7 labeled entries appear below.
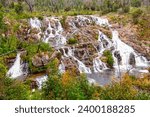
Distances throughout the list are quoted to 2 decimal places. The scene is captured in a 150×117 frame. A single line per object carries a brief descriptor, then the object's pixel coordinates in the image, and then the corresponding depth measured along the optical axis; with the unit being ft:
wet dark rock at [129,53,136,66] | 179.24
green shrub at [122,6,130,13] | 233.33
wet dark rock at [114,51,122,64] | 178.94
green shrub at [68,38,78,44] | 179.42
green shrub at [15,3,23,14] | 211.20
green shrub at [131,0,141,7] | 313.42
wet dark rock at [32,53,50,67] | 154.92
